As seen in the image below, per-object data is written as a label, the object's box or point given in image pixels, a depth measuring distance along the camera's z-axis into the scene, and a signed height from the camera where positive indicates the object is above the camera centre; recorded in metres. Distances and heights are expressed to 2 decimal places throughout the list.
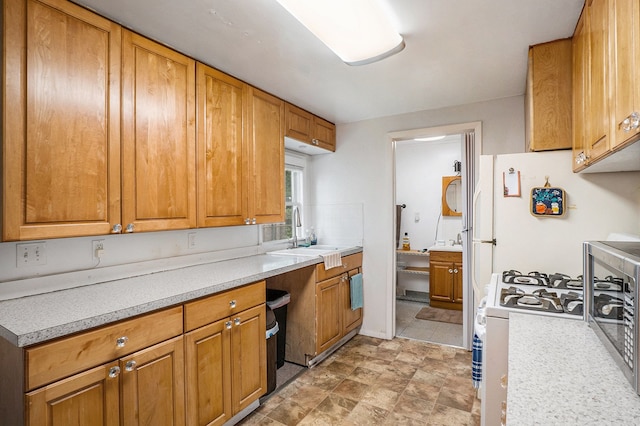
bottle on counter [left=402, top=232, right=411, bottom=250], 4.73 -0.44
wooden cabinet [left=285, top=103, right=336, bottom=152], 2.90 +0.80
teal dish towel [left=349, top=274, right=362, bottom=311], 3.20 -0.76
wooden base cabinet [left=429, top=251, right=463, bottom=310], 4.16 -0.85
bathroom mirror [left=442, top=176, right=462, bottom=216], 4.57 +0.23
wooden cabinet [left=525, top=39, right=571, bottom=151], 1.86 +0.67
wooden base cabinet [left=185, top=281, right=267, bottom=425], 1.66 -0.78
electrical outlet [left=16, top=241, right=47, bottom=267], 1.54 -0.19
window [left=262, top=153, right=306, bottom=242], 3.35 +0.19
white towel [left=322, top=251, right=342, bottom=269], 2.79 -0.41
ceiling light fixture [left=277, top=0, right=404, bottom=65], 1.50 +0.93
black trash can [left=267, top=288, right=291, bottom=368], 2.50 -0.81
